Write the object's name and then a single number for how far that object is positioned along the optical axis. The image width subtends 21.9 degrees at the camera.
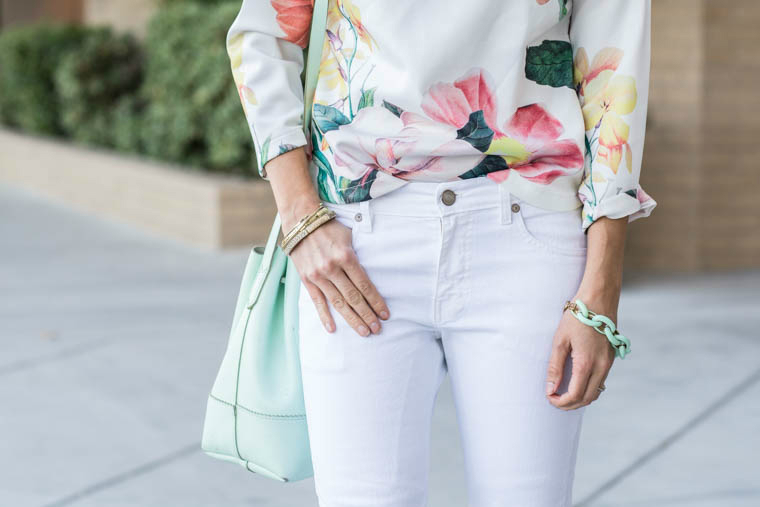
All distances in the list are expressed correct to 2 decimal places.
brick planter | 9.08
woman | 2.42
